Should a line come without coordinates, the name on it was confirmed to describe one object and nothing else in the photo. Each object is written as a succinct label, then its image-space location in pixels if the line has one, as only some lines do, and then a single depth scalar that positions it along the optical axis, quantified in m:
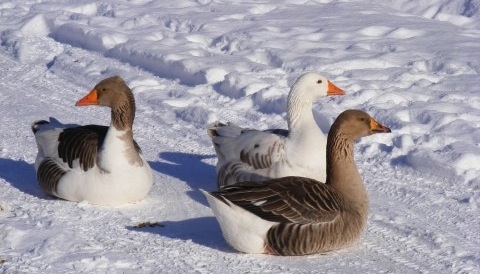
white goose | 14.87
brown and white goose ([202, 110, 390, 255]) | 12.54
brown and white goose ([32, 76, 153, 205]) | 14.62
